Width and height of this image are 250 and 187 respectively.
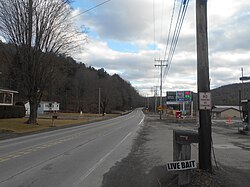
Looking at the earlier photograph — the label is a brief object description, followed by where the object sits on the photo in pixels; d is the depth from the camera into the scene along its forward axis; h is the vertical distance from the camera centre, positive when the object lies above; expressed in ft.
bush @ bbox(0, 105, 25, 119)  90.81 -3.97
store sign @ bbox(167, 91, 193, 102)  170.31 +8.27
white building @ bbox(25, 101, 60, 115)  197.62 -3.50
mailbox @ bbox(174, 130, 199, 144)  15.89 -2.63
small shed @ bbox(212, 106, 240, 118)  227.44 -7.93
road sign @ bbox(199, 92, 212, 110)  16.92 +0.36
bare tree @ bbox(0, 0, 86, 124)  68.31 +23.29
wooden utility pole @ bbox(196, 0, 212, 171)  16.82 +1.49
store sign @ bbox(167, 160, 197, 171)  14.54 -4.49
